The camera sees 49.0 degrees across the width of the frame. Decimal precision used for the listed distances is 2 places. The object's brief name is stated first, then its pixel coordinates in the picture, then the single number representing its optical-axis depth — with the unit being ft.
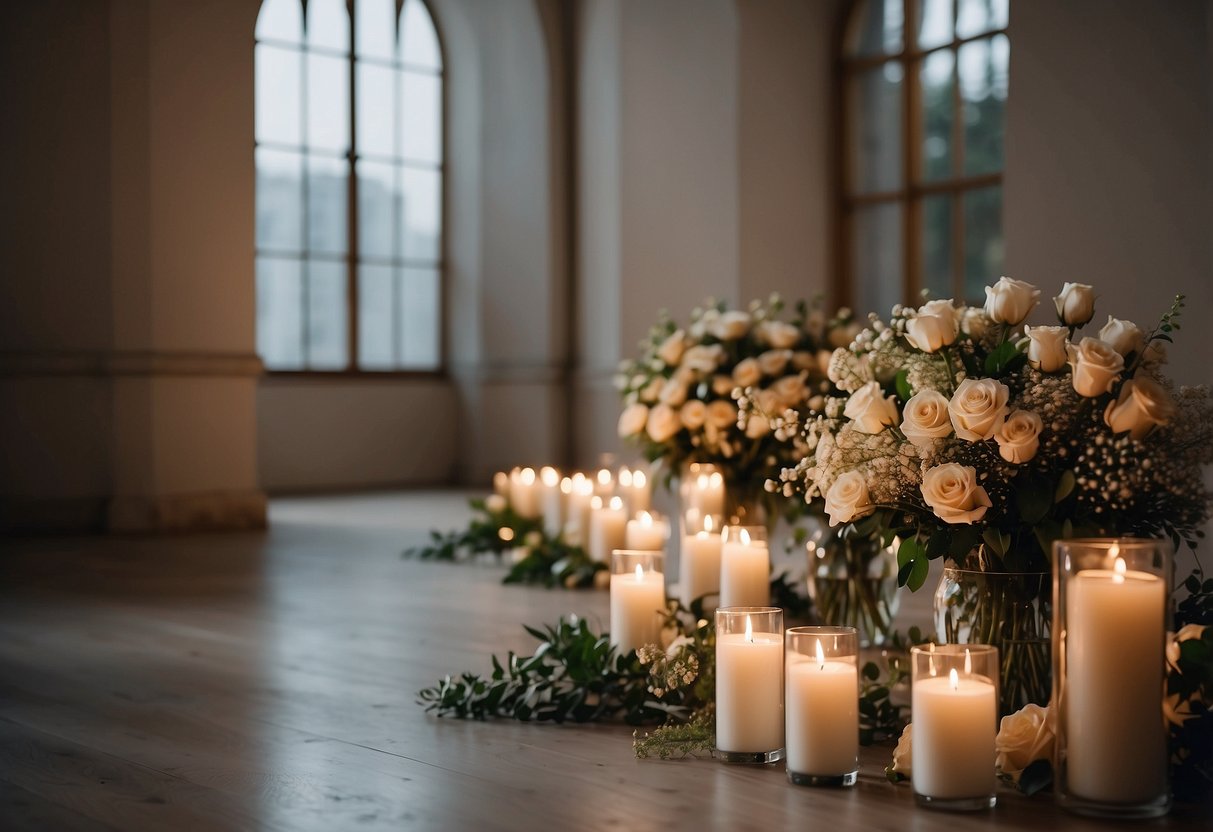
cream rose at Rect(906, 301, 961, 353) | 7.36
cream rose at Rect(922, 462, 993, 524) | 7.05
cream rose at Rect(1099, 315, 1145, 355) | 7.16
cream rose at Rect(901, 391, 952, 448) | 7.11
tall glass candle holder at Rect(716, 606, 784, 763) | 7.48
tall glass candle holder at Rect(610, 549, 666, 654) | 9.46
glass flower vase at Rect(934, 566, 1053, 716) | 7.57
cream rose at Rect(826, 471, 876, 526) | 7.55
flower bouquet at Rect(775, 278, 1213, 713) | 6.92
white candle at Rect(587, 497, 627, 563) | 15.57
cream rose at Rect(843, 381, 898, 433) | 7.57
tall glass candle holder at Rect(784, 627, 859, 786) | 6.95
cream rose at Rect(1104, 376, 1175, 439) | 6.71
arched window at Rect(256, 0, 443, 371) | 33.35
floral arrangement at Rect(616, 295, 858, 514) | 12.94
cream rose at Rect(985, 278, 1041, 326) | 7.36
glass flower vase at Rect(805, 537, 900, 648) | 11.17
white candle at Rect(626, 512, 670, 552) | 12.28
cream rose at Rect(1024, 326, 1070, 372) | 7.13
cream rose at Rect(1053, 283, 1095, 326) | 7.25
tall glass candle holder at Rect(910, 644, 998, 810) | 6.50
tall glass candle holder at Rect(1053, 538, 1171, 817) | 6.26
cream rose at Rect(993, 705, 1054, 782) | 6.99
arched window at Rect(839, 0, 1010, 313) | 28.96
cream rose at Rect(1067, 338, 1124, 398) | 6.82
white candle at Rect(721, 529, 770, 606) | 9.96
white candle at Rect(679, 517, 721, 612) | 11.07
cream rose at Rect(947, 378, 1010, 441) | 6.91
